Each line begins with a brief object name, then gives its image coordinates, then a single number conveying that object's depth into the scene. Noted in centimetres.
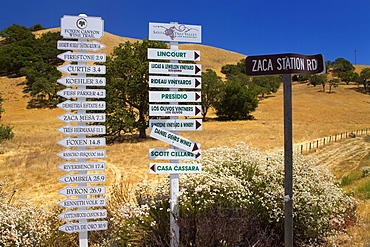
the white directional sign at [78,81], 527
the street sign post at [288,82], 418
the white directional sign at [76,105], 527
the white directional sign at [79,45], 530
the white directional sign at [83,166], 522
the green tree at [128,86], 2325
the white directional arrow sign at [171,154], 507
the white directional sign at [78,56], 526
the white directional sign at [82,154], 523
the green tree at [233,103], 4678
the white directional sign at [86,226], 512
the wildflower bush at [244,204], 454
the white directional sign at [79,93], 528
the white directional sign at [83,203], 519
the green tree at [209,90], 4561
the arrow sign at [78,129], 527
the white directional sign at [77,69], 528
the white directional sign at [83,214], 516
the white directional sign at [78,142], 529
